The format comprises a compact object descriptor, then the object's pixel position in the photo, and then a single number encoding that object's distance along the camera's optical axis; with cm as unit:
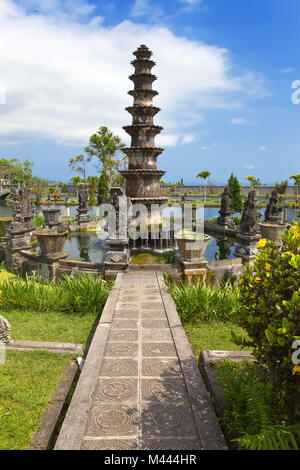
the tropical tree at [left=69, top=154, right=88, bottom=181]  5015
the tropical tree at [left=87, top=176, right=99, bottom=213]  3234
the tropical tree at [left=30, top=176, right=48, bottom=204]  4127
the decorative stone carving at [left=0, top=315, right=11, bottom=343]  509
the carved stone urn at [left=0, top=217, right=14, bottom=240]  1591
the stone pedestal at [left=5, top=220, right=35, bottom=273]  1185
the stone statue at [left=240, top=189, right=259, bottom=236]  1087
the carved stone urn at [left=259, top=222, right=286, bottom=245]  1092
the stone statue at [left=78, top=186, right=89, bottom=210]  2194
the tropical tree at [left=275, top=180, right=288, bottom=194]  4622
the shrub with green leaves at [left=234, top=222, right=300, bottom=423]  278
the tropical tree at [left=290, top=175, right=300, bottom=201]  4530
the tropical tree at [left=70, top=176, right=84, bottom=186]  5284
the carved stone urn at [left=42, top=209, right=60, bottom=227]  1747
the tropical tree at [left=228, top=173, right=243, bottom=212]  2773
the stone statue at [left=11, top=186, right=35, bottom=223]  1554
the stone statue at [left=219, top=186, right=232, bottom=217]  2097
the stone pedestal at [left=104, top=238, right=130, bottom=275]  960
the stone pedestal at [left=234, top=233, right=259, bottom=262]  1066
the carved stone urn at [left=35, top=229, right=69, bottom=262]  969
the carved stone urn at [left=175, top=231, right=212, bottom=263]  915
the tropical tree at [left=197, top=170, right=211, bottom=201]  4763
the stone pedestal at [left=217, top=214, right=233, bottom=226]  2095
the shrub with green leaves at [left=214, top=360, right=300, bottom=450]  272
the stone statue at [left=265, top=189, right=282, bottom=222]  1935
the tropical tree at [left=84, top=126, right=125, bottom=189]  4481
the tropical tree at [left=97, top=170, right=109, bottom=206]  3155
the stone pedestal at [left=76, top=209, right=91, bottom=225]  2161
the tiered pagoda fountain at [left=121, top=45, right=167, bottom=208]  1616
